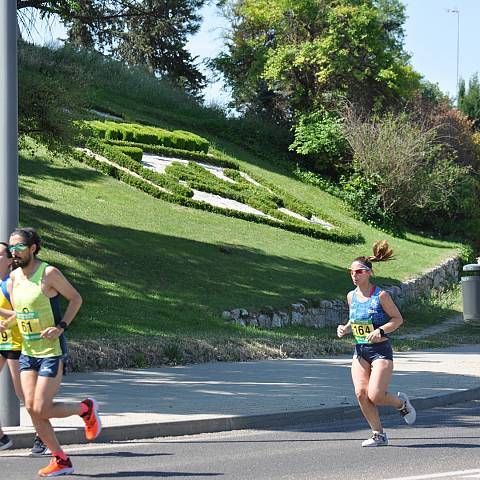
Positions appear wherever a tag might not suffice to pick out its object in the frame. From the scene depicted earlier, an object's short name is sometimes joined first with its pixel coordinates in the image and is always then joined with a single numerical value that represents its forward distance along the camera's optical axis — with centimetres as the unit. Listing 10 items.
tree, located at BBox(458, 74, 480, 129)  7275
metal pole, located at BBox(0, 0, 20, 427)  1082
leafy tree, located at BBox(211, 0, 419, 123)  5050
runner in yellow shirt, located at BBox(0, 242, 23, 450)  973
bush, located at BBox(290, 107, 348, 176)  4916
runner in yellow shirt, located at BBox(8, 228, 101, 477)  868
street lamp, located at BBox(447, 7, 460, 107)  8374
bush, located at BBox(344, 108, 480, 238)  4612
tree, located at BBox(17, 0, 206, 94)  6288
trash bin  2050
